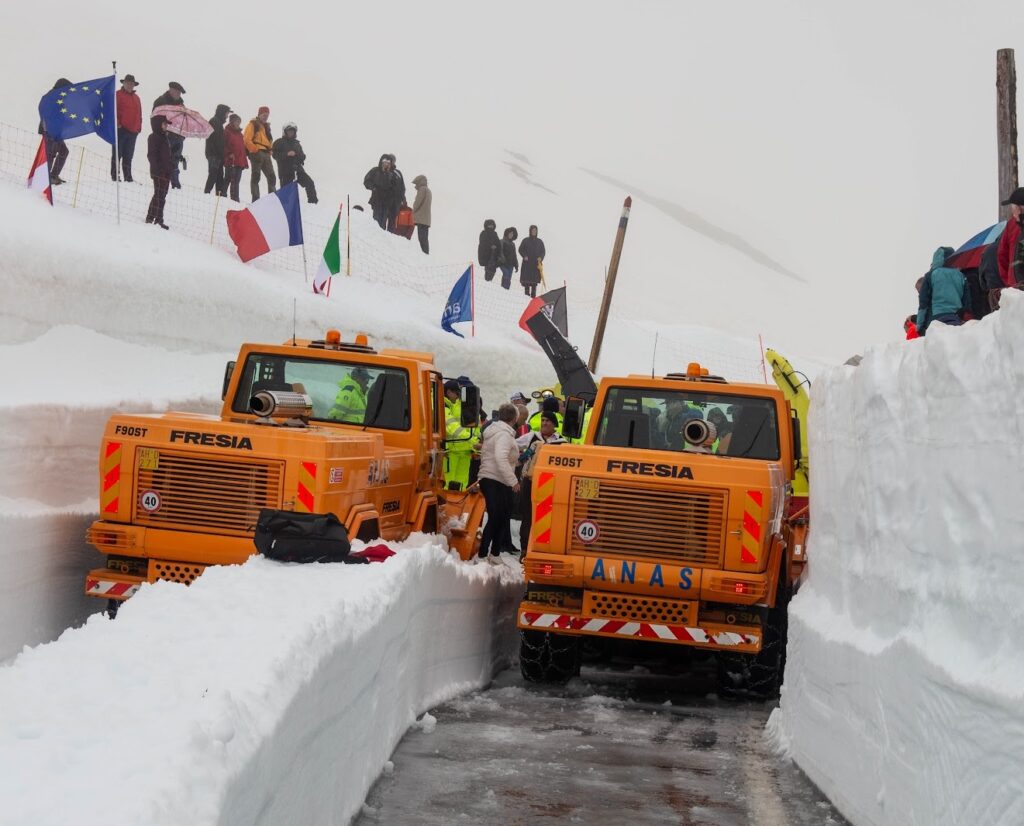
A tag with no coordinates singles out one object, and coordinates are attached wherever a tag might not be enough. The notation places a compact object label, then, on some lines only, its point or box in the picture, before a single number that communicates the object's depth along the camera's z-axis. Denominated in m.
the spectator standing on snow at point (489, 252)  33.12
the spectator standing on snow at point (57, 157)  22.30
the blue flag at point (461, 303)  26.14
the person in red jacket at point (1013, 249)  9.87
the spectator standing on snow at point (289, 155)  28.62
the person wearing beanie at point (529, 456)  14.67
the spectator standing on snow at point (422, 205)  32.34
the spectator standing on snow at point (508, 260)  33.56
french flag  23.12
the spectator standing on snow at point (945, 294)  11.64
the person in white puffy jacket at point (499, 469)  13.46
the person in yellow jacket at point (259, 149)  28.08
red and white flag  20.47
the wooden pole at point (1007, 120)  15.66
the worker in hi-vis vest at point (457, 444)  12.88
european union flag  19.88
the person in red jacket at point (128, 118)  23.30
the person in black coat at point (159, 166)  22.81
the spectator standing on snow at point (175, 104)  23.18
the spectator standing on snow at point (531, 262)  34.00
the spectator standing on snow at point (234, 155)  27.25
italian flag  23.60
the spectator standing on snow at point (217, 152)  27.17
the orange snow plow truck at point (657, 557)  10.47
